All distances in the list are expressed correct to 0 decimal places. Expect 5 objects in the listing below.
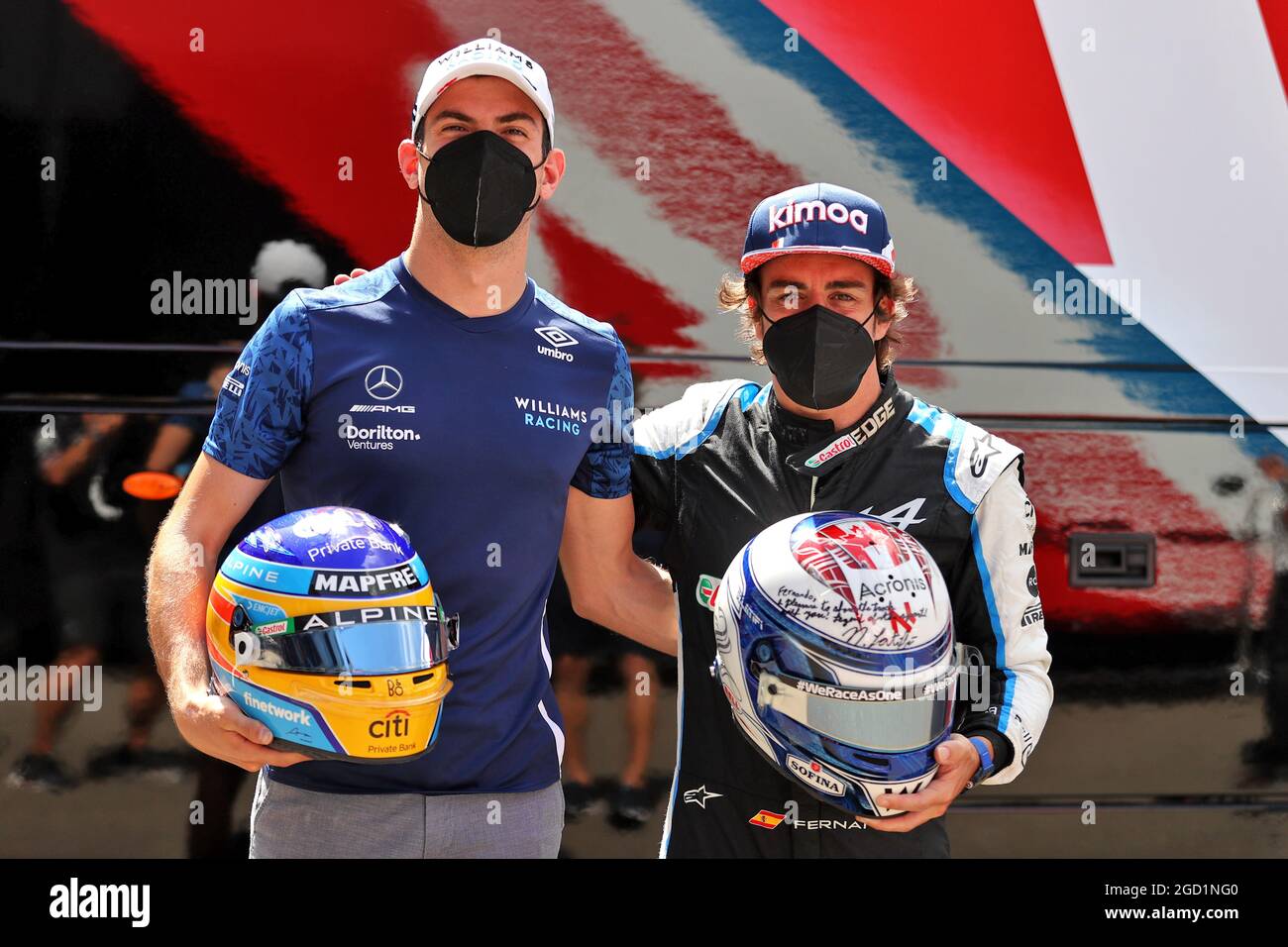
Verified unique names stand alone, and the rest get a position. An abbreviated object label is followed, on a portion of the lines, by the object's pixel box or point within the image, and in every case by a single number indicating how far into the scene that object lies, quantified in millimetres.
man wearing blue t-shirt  2346
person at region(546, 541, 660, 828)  3324
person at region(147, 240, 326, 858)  3242
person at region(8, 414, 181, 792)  3223
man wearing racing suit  2486
